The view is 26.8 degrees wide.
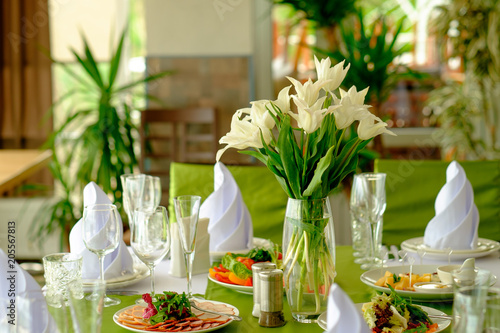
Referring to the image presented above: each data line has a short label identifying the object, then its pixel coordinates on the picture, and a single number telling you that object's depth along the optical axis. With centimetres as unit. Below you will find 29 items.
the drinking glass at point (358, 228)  245
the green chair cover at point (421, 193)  294
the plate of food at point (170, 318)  197
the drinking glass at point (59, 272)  208
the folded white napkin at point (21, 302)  166
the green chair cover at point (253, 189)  294
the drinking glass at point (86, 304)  170
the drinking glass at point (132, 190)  254
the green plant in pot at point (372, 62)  425
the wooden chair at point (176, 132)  454
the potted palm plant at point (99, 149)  449
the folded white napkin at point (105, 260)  230
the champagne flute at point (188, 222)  210
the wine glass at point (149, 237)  209
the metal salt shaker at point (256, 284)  204
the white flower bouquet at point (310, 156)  204
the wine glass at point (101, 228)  206
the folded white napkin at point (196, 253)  237
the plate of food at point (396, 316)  191
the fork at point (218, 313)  201
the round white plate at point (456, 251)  246
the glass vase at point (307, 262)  204
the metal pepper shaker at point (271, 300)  201
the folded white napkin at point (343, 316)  172
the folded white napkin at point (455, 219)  251
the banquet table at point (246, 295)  201
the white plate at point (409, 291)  210
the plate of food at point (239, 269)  222
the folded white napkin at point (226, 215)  257
